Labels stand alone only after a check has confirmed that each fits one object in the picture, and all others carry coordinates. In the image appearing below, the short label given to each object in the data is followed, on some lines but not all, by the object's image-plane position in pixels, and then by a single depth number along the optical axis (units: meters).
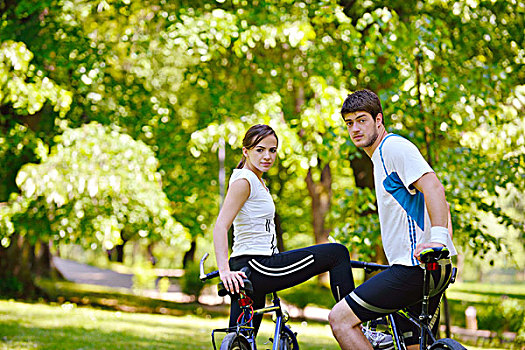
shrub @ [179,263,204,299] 47.62
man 7.25
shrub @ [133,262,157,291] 52.28
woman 8.06
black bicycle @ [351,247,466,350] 6.74
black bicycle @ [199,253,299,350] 7.56
